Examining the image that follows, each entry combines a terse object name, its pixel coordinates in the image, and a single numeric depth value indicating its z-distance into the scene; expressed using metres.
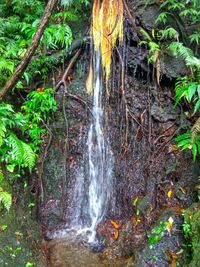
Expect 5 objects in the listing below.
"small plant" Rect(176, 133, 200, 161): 4.18
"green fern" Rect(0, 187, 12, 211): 3.49
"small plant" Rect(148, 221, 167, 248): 4.17
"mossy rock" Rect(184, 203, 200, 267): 3.58
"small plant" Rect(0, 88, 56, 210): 4.05
